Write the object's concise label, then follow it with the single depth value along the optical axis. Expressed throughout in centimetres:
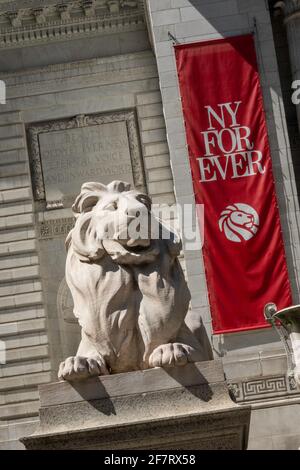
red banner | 3254
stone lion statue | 1255
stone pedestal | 1181
